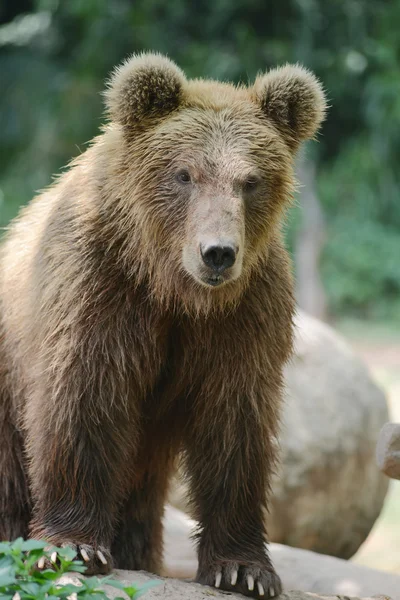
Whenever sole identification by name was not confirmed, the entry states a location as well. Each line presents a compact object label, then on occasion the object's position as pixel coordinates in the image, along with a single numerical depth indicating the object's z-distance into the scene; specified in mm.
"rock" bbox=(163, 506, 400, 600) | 12094
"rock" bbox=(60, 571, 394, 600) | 8648
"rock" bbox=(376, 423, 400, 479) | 10047
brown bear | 9102
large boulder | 15437
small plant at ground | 6609
